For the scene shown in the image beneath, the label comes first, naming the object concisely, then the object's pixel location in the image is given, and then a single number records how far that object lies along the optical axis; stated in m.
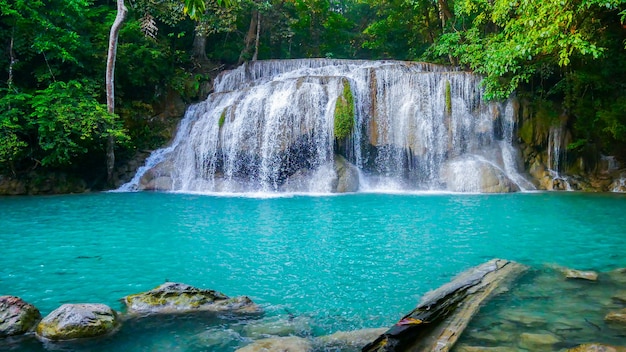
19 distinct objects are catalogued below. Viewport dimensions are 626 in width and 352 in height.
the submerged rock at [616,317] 4.12
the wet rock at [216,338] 3.90
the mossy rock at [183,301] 4.69
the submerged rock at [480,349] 3.58
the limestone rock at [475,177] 15.48
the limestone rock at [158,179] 16.70
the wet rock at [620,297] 4.71
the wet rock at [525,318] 4.19
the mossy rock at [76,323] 4.00
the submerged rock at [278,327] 4.14
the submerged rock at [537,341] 3.69
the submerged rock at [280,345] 3.66
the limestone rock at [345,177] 15.92
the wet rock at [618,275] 5.41
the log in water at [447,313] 3.42
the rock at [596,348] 3.18
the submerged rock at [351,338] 3.86
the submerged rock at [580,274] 5.53
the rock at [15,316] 4.04
